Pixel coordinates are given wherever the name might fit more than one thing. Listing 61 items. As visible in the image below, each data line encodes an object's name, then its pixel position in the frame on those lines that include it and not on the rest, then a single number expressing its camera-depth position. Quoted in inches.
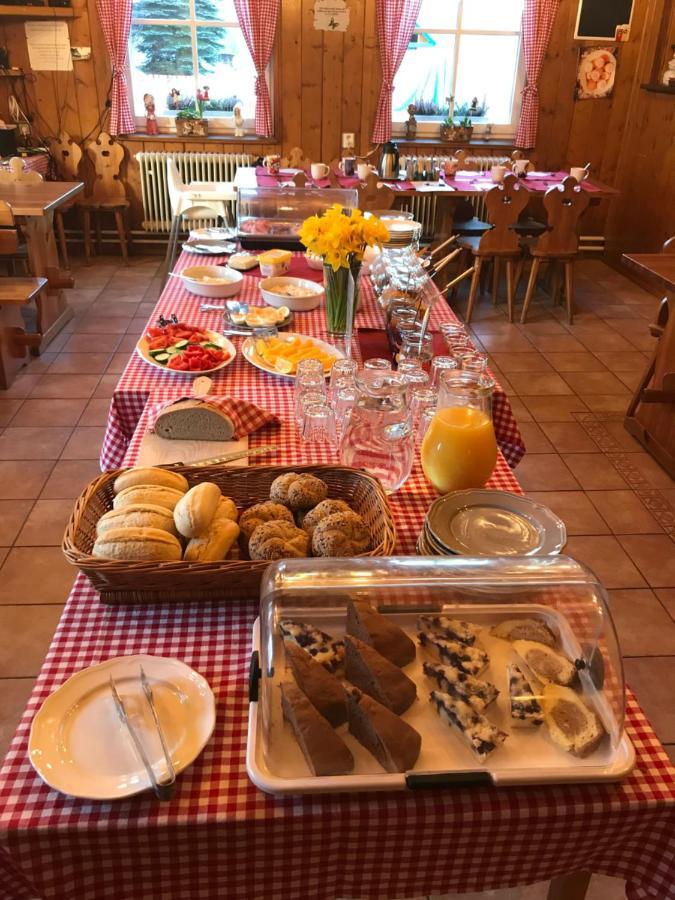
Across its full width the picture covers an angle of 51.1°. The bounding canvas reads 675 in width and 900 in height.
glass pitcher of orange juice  54.2
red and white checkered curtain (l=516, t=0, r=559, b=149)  211.5
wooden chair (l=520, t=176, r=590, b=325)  173.5
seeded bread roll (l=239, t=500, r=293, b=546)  45.9
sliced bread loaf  59.9
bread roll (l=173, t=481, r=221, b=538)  43.5
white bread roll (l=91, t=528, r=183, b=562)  41.5
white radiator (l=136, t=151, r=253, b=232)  219.9
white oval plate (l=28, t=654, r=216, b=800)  32.6
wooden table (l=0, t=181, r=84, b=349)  151.6
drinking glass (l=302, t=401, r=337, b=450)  62.9
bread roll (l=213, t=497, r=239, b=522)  45.9
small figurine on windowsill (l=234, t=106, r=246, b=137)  219.2
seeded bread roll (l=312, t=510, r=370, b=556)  43.3
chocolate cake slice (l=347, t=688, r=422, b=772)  32.7
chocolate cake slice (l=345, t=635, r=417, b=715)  35.5
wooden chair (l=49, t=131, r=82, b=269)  212.7
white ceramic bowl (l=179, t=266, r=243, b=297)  98.5
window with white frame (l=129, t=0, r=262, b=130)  213.5
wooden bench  136.9
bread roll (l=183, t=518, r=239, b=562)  43.0
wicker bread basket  40.9
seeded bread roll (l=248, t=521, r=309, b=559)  43.1
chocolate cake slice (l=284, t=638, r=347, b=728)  34.9
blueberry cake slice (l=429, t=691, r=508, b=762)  33.5
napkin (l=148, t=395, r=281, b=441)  61.7
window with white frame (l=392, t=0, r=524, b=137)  218.5
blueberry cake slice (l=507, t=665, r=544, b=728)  35.1
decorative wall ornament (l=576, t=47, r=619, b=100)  218.2
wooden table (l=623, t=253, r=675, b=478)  115.6
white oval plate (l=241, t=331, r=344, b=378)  76.7
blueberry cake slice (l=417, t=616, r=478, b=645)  39.3
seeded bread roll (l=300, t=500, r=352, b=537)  45.8
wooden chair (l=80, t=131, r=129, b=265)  213.9
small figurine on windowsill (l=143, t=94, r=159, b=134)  216.1
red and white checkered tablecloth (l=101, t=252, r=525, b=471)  71.0
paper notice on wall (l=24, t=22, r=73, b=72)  203.3
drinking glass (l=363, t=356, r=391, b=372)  68.4
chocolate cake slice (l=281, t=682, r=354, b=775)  32.5
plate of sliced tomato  75.0
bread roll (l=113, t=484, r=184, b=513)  45.5
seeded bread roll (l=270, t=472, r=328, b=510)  47.6
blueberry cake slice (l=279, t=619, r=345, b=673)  37.7
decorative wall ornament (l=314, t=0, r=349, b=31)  206.1
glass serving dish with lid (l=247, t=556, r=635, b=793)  32.7
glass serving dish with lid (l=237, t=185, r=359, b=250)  126.2
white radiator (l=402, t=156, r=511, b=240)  234.7
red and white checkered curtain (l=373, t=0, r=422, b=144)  206.4
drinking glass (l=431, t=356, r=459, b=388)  68.0
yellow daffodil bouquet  78.3
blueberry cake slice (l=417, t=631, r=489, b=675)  37.5
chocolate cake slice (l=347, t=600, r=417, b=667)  38.1
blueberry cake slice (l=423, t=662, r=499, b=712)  35.6
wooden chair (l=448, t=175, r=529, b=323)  169.2
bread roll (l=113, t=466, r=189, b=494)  47.6
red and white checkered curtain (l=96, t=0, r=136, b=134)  201.2
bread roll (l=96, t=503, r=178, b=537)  43.4
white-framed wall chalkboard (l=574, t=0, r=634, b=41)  212.2
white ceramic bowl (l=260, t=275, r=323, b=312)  94.7
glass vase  83.0
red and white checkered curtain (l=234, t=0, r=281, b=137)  203.6
